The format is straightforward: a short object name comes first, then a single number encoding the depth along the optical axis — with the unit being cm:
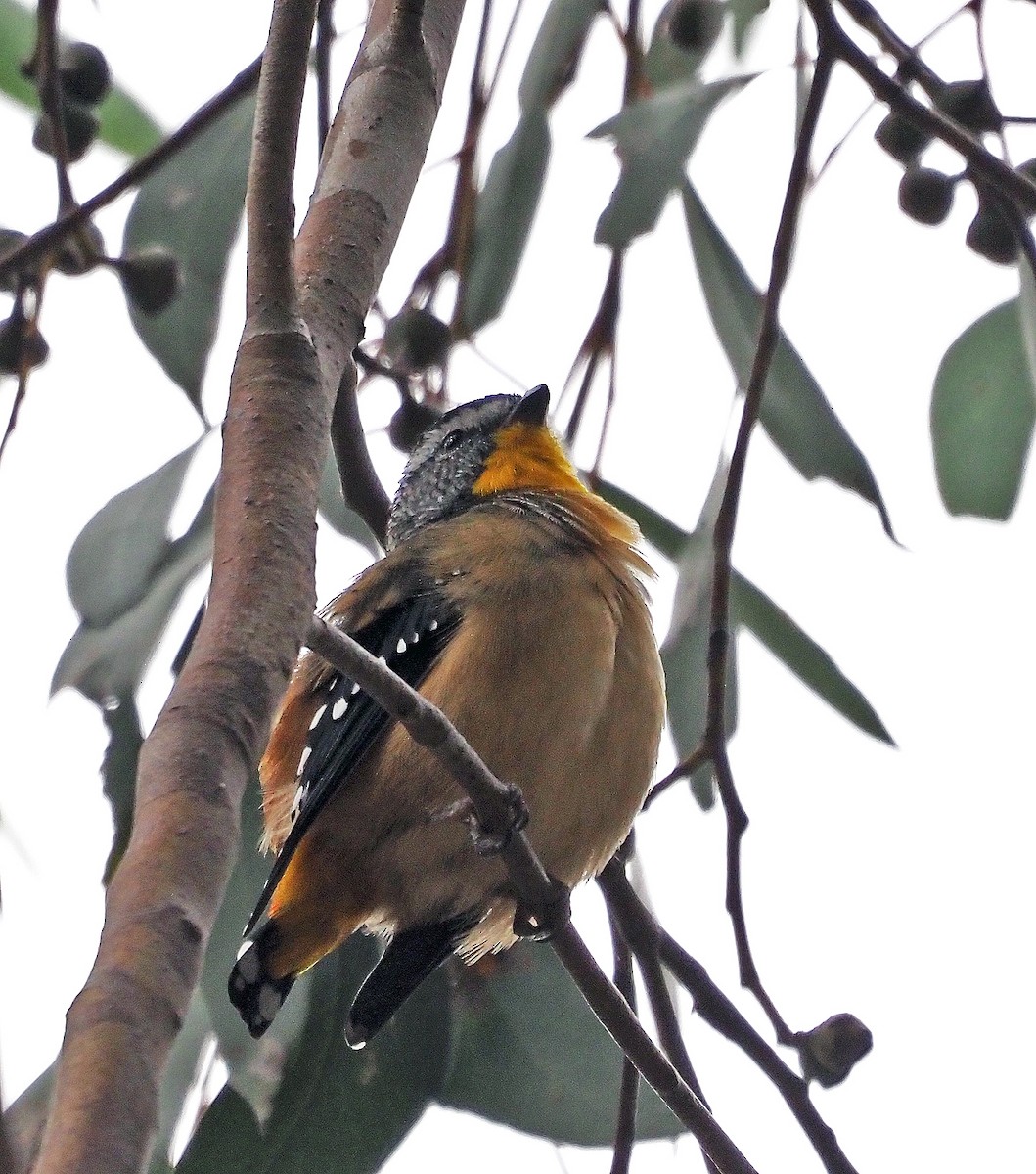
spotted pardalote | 466
